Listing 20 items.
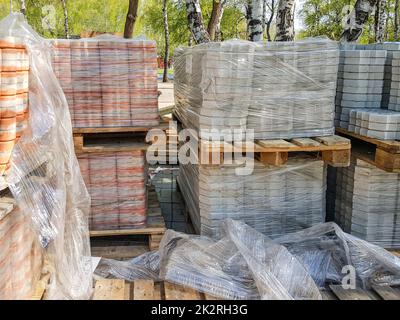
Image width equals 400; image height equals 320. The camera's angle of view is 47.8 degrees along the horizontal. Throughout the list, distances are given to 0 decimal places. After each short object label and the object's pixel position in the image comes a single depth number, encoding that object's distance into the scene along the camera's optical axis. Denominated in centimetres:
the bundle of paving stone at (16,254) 274
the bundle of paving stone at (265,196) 412
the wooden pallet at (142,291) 343
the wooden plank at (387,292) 346
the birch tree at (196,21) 800
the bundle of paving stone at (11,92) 278
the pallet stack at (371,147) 411
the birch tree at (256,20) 787
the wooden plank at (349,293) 346
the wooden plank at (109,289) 344
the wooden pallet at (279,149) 381
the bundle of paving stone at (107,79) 411
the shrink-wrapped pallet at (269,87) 381
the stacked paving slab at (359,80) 434
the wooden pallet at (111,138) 420
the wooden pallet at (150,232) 436
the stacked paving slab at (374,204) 422
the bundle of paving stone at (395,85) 428
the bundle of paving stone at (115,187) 431
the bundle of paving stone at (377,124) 394
